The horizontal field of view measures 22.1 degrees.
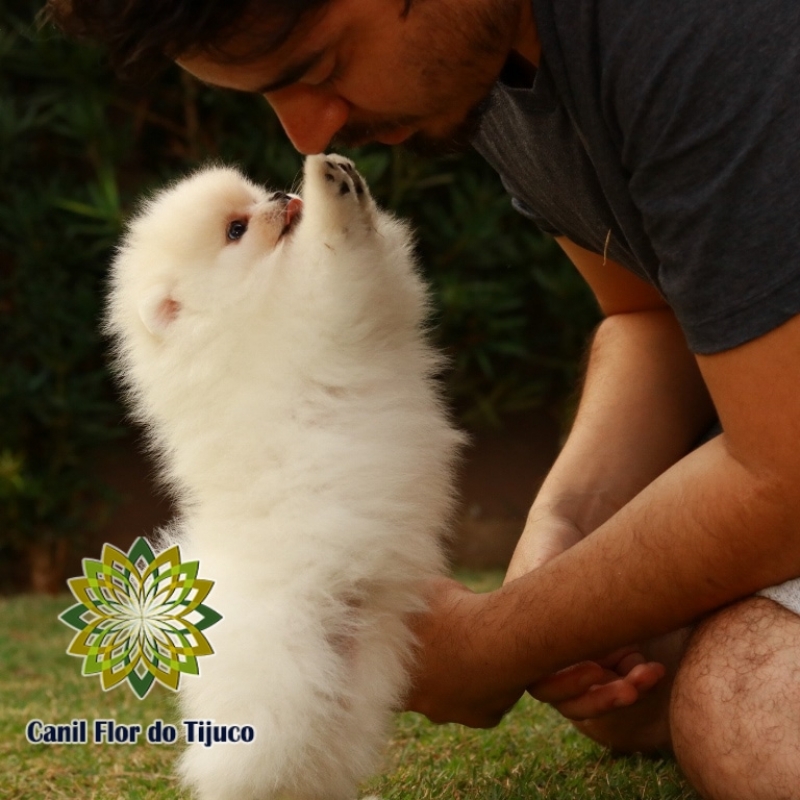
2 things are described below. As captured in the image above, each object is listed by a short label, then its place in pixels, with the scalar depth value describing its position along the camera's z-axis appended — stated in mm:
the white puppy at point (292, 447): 1352
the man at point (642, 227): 1243
